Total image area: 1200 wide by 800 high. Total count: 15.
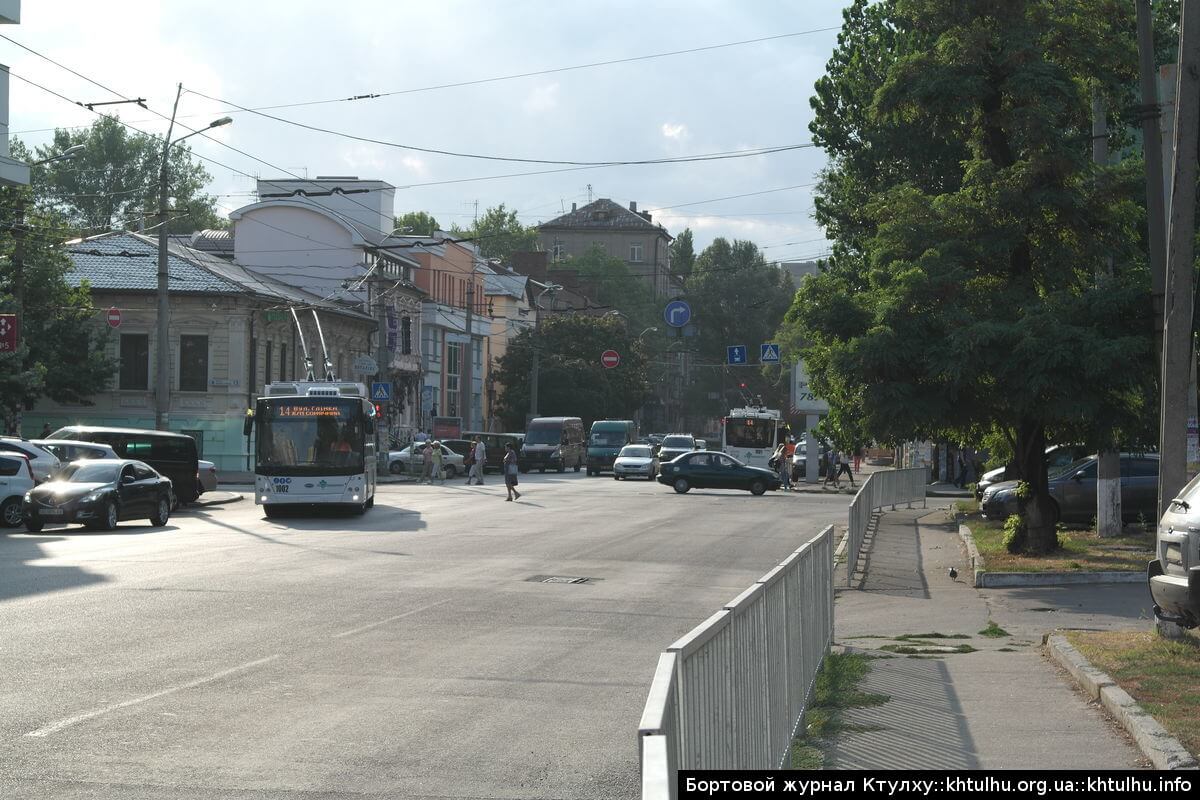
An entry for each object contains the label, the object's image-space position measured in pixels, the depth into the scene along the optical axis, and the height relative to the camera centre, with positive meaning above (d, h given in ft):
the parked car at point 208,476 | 147.64 -5.04
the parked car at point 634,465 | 212.64 -4.47
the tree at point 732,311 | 432.66 +36.63
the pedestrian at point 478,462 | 185.47 -3.87
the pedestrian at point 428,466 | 198.49 -4.87
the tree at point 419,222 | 428.15 +60.86
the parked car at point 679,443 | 230.99 -1.29
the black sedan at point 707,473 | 168.96 -4.28
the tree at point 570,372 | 326.03 +13.41
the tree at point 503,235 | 468.75 +62.36
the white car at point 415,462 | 212.64 -4.71
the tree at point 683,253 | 506.89 +63.07
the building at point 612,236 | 496.64 +66.57
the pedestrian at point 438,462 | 194.90 -4.16
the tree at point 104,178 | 320.91 +54.30
